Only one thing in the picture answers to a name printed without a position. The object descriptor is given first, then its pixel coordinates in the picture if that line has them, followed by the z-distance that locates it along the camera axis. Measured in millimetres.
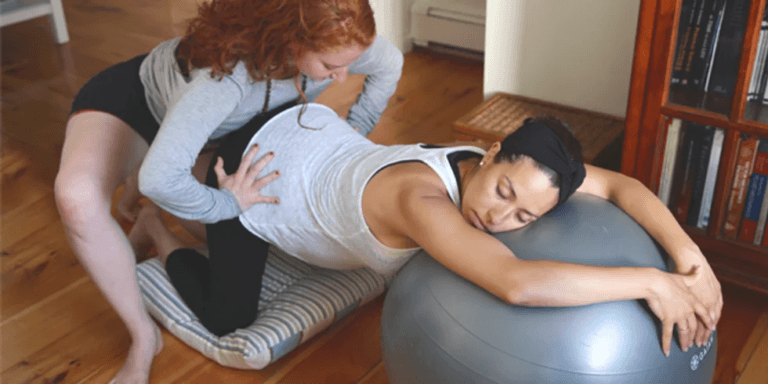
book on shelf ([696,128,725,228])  1643
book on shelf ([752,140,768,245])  1589
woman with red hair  1426
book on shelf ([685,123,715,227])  1660
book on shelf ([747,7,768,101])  1499
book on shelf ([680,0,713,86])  1575
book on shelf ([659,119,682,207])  1698
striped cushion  1604
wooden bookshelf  1554
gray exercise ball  1097
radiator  2904
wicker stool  2027
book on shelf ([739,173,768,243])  1639
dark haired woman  1132
